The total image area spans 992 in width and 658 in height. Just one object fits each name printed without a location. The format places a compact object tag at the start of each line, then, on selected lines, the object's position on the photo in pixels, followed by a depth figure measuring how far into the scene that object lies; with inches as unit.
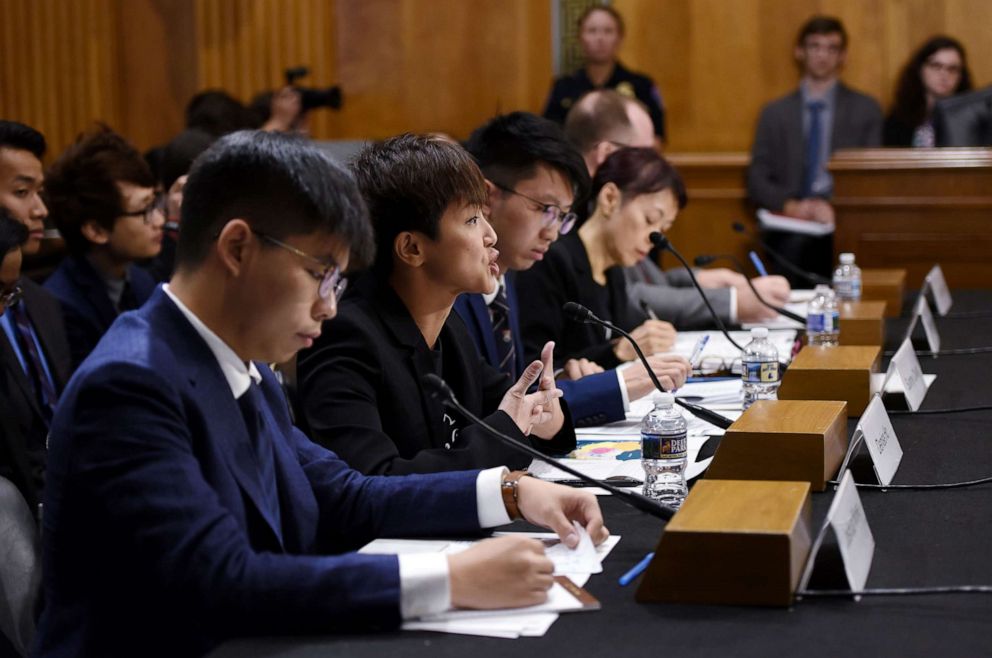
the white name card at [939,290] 157.6
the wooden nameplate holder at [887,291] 155.1
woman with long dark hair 259.3
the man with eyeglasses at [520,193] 112.7
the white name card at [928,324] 130.7
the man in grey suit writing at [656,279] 157.1
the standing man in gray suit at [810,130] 264.7
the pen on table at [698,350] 124.6
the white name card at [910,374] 100.9
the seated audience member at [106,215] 147.6
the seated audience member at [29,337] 111.2
